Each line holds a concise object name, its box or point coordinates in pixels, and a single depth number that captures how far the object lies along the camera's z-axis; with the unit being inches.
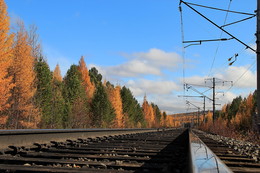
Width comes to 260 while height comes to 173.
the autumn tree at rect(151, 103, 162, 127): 5358.8
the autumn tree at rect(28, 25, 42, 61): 1407.5
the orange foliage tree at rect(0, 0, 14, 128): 828.6
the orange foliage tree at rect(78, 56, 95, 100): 2455.0
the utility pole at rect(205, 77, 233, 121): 1738.9
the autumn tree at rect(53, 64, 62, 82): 3419.8
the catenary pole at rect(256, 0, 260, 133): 396.9
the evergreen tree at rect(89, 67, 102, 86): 4206.4
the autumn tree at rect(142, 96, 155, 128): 4213.1
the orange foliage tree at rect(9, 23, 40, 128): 1141.7
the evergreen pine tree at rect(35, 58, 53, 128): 1423.5
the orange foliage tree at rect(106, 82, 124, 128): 2467.5
